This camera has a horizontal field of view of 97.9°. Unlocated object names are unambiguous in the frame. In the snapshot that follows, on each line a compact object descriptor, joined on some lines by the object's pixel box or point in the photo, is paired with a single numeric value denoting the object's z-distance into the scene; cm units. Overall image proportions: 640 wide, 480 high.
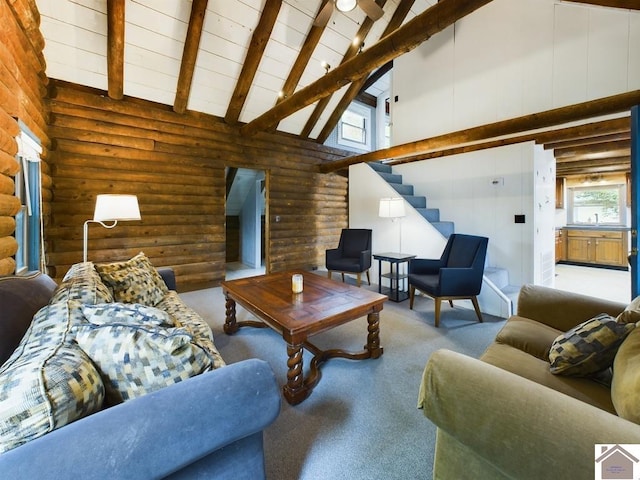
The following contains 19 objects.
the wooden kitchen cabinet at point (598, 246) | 584
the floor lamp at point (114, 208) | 265
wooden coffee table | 183
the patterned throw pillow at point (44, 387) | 67
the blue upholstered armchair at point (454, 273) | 300
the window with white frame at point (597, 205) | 636
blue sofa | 66
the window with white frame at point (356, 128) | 721
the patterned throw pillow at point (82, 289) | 133
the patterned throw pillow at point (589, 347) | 119
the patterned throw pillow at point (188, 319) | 169
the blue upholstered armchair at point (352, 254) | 446
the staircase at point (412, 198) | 468
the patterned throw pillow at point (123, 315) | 105
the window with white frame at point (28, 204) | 251
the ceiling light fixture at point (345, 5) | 283
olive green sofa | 76
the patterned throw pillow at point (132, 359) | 92
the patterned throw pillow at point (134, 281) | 208
